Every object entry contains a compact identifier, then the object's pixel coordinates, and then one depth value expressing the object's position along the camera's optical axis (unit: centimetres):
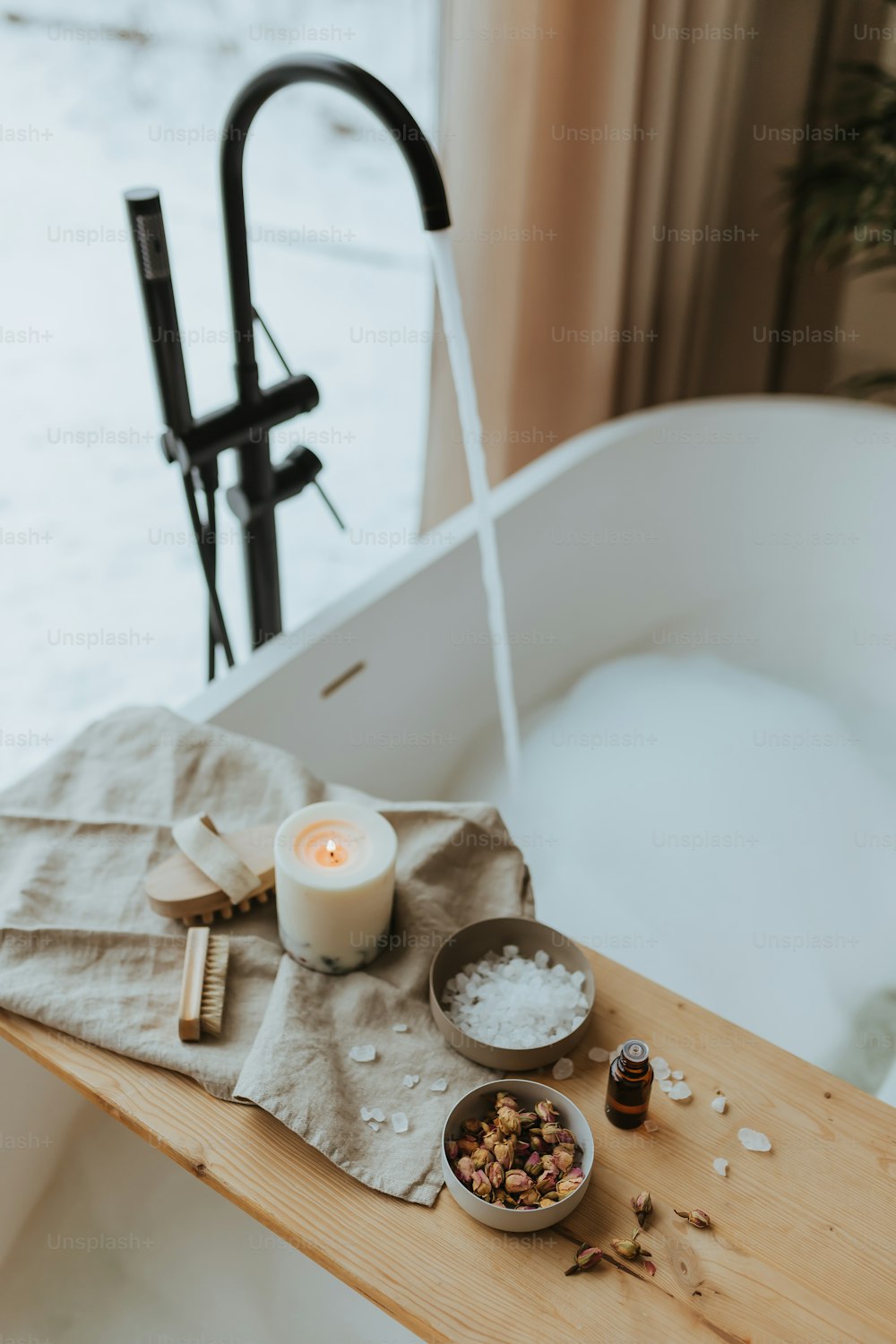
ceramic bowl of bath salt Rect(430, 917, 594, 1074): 90
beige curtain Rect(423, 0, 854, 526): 196
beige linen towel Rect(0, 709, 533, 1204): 87
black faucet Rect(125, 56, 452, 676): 109
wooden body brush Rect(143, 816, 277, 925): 100
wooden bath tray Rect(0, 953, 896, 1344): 76
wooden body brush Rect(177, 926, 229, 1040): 91
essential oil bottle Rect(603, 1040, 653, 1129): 83
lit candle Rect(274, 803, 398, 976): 94
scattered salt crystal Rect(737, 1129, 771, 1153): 86
